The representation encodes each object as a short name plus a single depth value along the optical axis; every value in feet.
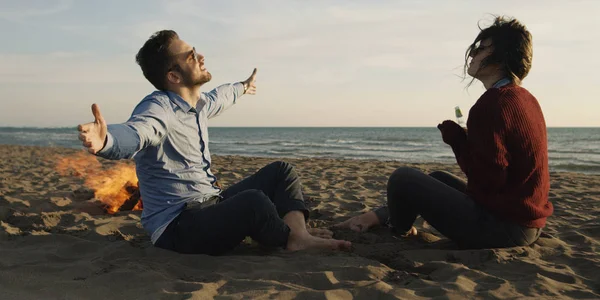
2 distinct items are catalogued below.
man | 10.24
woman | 9.71
